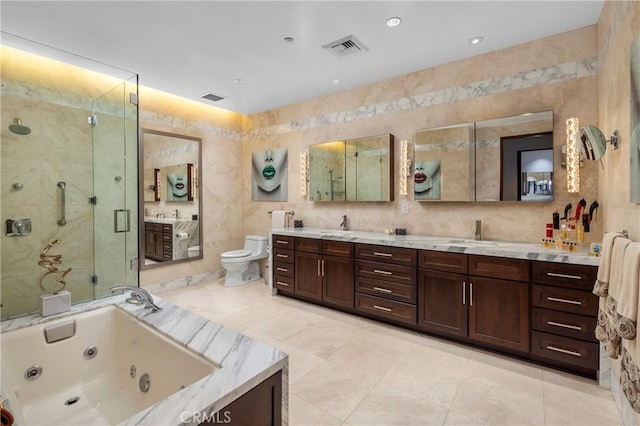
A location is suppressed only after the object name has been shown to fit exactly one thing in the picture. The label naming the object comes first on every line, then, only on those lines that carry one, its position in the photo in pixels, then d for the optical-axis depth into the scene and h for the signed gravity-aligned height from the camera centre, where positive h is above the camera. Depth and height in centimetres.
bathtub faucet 191 -59
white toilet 439 -76
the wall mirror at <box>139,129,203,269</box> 405 +20
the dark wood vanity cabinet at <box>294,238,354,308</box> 332 -72
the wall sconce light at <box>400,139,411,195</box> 345 +53
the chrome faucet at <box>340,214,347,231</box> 402 -16
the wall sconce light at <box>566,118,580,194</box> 247 +45
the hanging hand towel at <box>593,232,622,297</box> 158 -32
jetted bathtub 163 -96
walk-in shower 233 +38
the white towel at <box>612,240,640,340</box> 119 -36
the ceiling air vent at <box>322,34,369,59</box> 278 +166
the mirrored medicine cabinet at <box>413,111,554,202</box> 267 +52
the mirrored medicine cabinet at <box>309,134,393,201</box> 363 +57
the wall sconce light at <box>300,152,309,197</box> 441 +62
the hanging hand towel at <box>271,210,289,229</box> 450 -11
